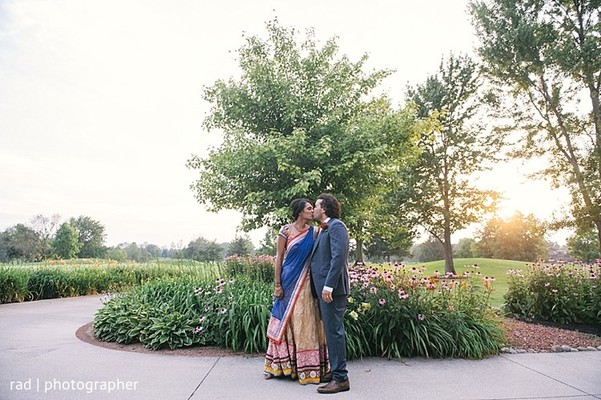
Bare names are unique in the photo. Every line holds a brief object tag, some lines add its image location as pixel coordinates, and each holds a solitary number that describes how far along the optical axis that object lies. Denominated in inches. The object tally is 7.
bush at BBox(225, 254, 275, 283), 280.9
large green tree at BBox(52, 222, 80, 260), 1907.0
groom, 139.9
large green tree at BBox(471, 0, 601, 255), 465.3
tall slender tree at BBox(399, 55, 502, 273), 791.7
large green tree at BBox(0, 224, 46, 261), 1801.2
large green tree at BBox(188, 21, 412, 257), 406.9
